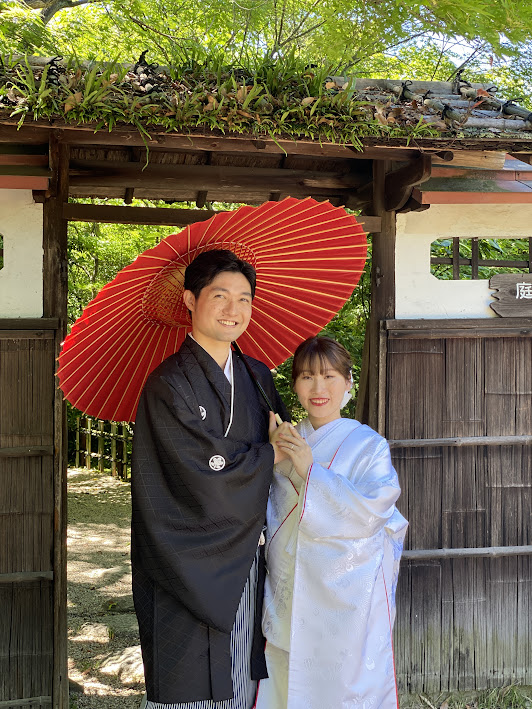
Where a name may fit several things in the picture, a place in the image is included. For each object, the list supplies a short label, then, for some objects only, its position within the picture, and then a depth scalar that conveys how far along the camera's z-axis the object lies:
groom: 2.48
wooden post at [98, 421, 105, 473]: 11.91
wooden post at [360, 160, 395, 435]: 4.19
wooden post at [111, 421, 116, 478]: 11.49
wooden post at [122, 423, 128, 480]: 11.31
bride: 2.64
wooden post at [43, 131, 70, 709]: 3.75
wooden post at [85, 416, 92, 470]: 12.17
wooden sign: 4.34
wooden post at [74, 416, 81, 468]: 12.43
